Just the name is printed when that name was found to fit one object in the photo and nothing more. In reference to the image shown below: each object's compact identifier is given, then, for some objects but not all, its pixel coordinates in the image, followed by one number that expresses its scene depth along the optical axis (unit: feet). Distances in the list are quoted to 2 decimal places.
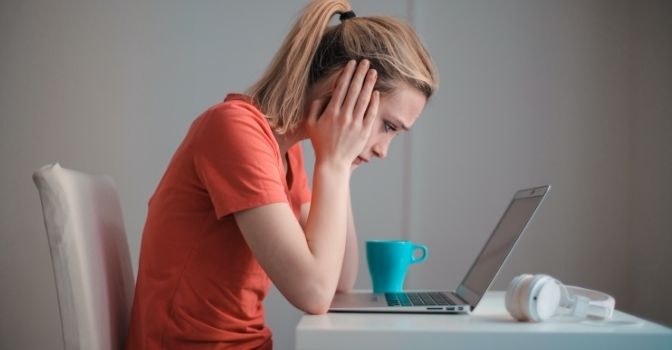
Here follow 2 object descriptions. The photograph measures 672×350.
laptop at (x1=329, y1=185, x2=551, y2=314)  3.10
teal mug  3.98
